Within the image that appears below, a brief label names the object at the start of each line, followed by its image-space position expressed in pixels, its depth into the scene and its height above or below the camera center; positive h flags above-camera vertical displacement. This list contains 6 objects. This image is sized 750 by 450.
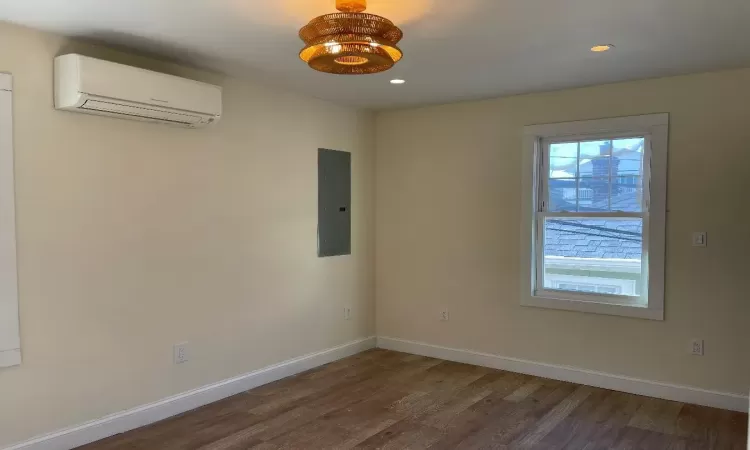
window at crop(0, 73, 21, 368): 2.78 -0.17
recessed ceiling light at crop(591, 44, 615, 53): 3.15 +0.90
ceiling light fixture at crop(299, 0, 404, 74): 2.22 +0.68
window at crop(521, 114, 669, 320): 3.99 -0.10
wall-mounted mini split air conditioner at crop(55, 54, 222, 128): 2.88 +0.63
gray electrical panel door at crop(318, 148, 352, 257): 4.81 +0.00
